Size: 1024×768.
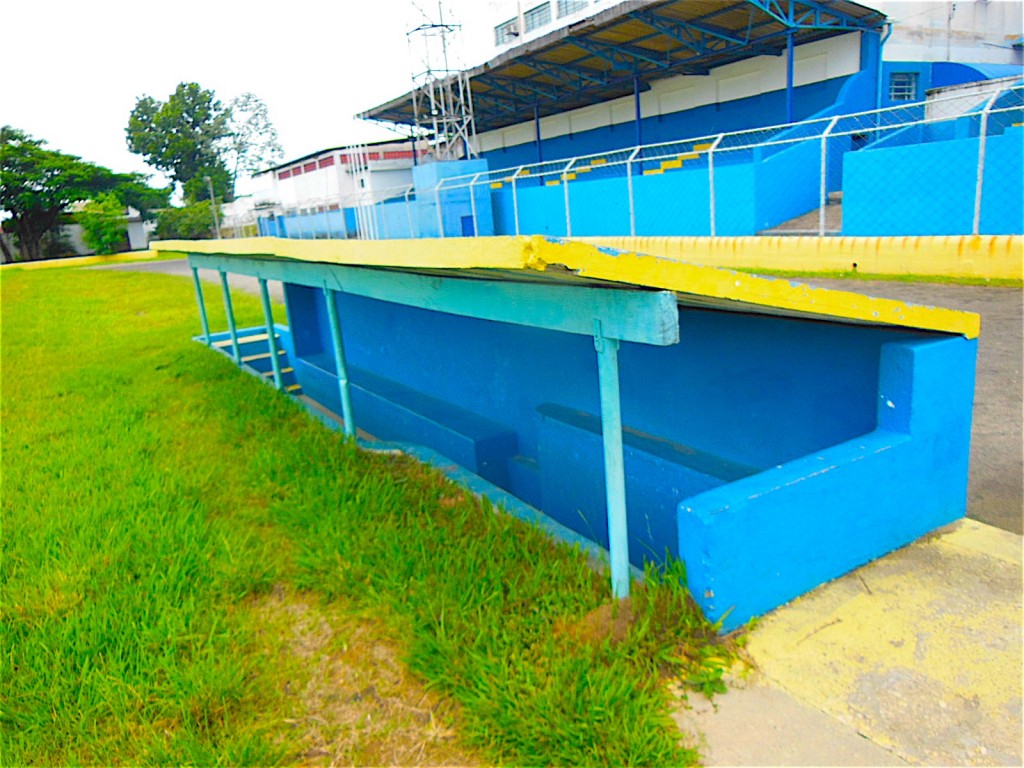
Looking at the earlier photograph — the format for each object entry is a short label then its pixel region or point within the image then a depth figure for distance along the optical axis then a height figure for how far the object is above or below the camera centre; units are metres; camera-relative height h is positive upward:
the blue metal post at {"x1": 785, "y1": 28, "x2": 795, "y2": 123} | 17.49 +2.03
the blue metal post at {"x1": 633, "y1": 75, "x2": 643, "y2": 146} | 22.14 +2.04
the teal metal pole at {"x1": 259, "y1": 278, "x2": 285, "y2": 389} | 7.30 -1.20
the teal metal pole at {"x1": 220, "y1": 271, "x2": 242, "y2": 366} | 8.89 -1.17
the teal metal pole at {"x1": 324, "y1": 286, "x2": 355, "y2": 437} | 5.14 -1.12
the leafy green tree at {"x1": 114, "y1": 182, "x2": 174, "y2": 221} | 58.84 +2.32
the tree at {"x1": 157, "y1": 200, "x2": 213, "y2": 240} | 59.31 -0.04
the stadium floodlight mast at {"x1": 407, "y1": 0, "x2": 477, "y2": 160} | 25.88 +3.63
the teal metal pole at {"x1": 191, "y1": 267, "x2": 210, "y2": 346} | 10.70 -1.34
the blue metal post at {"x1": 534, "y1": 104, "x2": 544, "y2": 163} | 28.30 +2.13
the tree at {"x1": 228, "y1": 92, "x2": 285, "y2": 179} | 77.50 +8.32
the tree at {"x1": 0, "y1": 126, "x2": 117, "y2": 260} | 51.31 +3.43
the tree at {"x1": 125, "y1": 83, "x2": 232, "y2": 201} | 70.25 +8.17
